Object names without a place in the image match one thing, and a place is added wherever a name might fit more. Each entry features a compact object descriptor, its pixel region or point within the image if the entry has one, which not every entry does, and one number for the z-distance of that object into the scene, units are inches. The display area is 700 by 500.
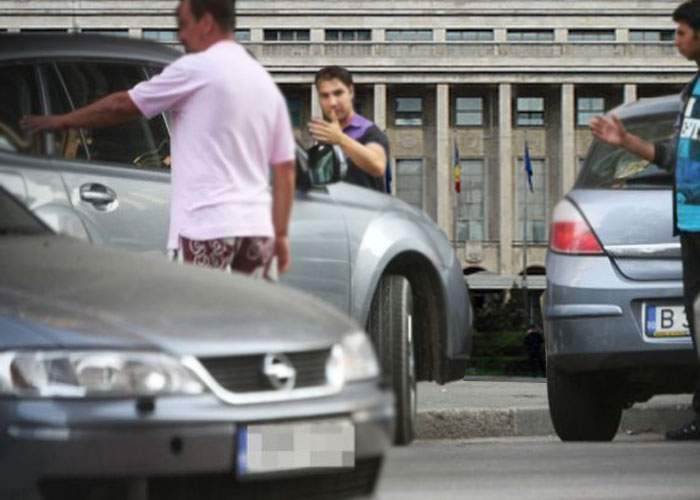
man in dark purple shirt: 656.4
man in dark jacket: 609.3
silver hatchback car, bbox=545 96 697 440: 705.6
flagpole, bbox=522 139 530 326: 5750.5
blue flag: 5851.9
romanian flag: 5972.4
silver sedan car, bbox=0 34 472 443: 561.3
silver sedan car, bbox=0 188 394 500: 345.7
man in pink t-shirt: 478.3
